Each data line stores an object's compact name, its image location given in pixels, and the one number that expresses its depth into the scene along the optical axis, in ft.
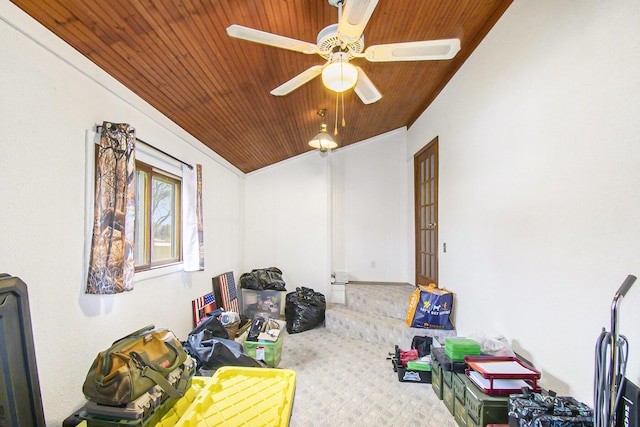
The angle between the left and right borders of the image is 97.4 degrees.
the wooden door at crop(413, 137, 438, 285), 11.59
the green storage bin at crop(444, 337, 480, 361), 6.72
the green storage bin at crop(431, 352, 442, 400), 7.44
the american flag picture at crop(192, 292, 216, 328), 9.71
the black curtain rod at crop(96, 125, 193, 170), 5.54
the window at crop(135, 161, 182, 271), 7.63
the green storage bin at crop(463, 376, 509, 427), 5.32
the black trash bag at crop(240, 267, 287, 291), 13.20
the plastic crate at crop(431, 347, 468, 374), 6.61
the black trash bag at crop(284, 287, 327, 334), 12.64
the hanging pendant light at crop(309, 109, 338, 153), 10.80
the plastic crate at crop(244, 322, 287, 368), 8.80
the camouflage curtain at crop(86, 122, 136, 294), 5.25
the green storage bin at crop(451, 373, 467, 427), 6.10
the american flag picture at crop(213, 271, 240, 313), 11.56
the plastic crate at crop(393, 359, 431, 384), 8.26
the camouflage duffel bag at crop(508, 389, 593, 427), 4.18
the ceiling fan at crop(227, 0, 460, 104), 4.68
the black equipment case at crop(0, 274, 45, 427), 3.04
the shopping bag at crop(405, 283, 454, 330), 9.56
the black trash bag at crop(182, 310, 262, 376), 7.37
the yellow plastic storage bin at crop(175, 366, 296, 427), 3.97
